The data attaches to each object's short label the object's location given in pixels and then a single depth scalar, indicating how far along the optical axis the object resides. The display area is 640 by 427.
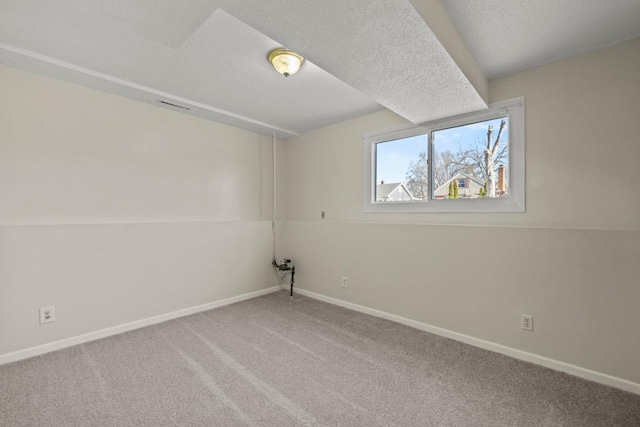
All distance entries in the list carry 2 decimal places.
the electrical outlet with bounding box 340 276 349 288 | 3.65
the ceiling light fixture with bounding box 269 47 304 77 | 2.15
